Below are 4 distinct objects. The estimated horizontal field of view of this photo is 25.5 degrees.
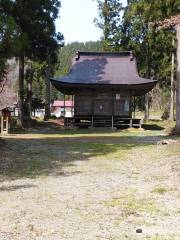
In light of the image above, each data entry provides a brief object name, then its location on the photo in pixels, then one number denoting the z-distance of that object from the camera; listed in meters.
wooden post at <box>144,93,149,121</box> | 32.38
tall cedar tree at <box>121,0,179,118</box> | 32.10
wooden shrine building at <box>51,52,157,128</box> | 23.80
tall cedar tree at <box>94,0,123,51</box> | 34.90
